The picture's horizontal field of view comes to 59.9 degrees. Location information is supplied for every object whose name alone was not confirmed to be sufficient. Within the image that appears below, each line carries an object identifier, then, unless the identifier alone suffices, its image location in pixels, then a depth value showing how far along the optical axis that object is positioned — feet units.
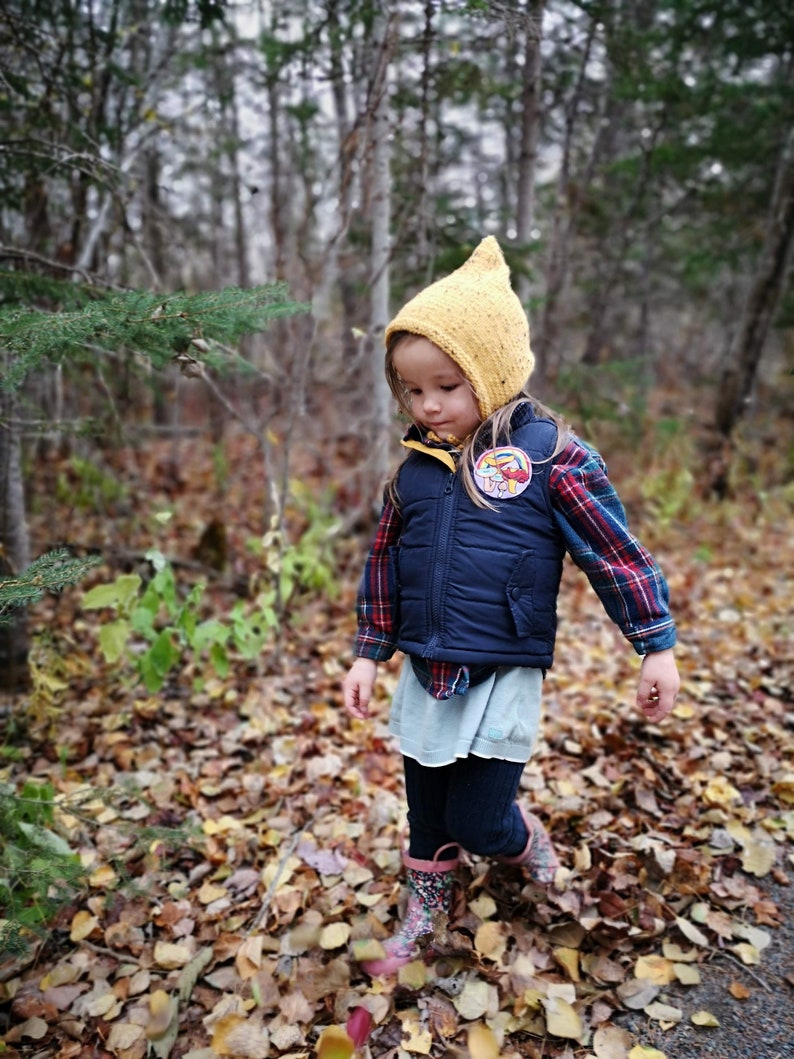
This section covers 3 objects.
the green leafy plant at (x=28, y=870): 6.50
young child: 6.04
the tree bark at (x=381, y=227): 11.15
